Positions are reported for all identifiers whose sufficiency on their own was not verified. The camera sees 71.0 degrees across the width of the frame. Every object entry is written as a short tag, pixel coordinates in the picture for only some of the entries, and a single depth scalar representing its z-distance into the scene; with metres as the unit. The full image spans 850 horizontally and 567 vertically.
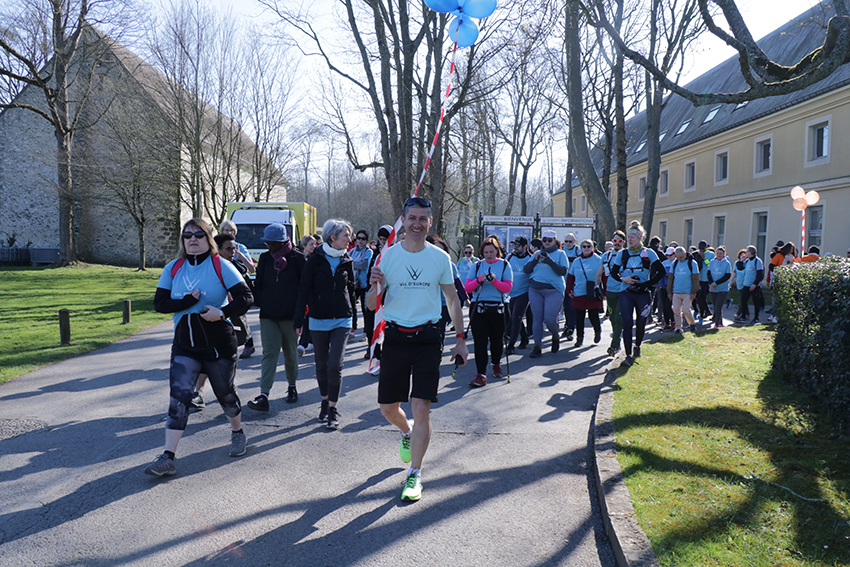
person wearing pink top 7.37
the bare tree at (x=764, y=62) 5.83
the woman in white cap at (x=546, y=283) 8.91
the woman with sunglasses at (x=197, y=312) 4.30
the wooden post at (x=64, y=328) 9.57
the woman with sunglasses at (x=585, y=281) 9.84
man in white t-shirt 3.90
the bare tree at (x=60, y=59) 23.23
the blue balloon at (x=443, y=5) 5.17
